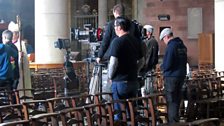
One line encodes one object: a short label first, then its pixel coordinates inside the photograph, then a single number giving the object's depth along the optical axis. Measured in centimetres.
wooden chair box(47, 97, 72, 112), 509
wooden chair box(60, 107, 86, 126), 449
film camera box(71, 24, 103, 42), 823
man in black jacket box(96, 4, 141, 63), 679
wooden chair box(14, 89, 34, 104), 626
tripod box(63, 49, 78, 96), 914
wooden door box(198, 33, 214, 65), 1744
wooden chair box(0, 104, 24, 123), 471
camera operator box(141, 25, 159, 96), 833
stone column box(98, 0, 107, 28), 2155
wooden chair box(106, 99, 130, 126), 498
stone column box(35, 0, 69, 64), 1348
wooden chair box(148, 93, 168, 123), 575
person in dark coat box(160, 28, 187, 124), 651
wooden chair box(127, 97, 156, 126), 528
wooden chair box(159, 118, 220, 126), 378
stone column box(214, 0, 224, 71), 1243
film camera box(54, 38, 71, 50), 955
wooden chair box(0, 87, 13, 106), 620
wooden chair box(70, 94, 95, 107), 542
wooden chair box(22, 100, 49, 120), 480
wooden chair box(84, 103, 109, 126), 497
